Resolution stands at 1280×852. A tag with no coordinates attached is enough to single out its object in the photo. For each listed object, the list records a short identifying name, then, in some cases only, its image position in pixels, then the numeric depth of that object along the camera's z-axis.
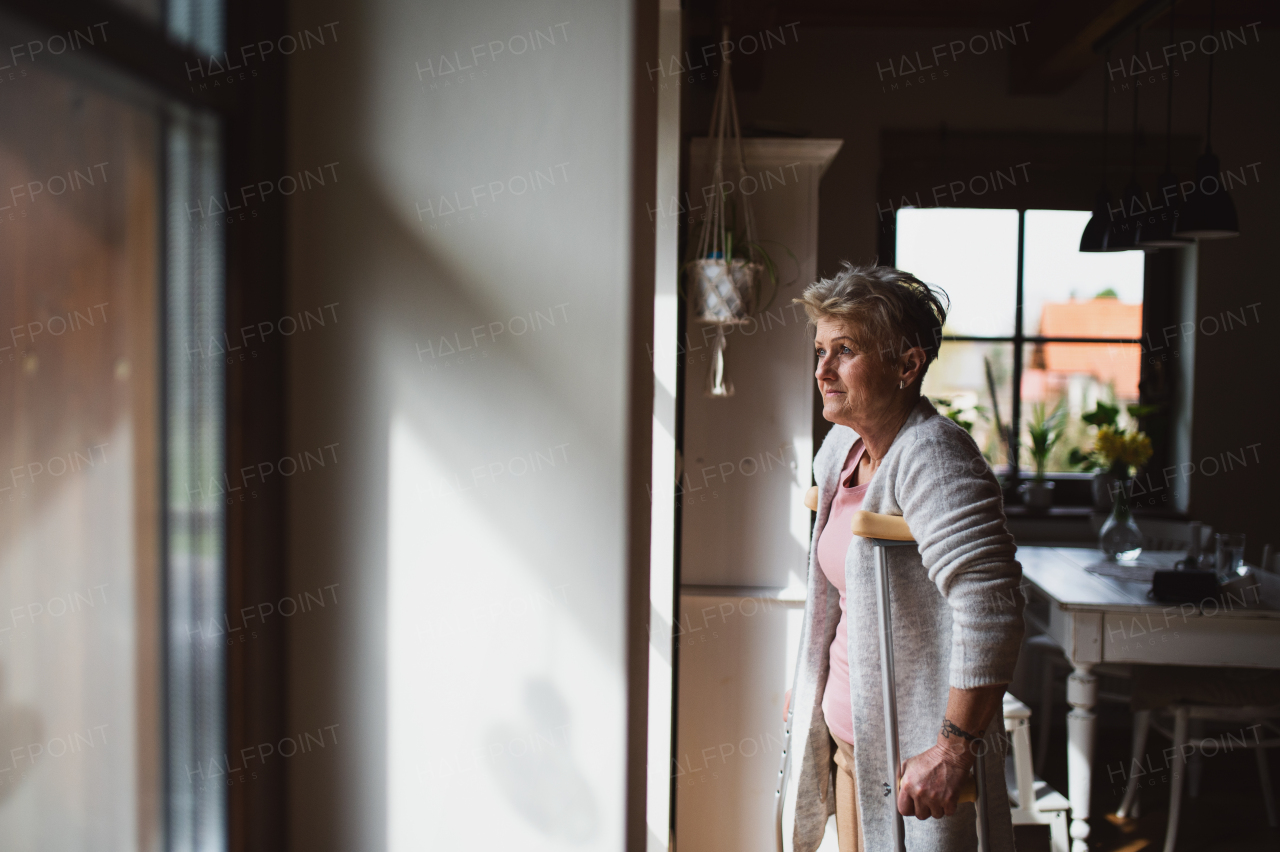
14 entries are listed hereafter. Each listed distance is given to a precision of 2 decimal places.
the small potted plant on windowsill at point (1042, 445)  4.05
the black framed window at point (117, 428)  0.86
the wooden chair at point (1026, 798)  2.37
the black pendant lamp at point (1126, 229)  3.01
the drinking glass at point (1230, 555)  2.90
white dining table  2.56
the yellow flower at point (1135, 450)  3.19
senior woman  1.39
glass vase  3.18
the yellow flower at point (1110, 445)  3.21
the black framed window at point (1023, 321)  4.10
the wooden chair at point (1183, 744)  2.70
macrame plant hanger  2.27
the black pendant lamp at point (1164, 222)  2.88
